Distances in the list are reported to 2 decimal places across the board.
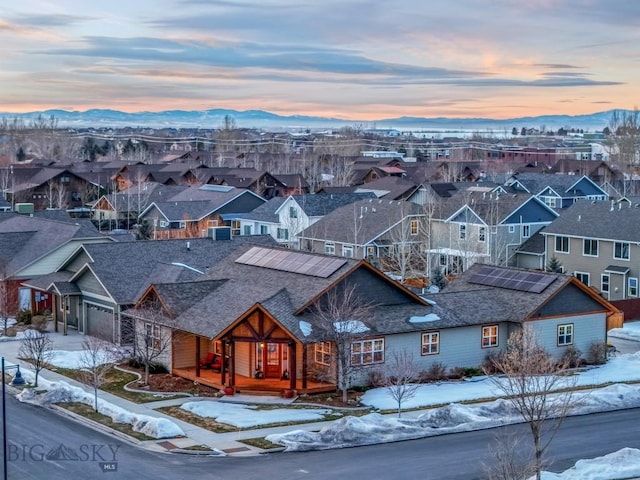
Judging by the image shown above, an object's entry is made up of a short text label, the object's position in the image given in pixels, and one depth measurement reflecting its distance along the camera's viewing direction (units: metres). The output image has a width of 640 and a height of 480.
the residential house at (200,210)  89.31
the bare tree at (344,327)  37.69
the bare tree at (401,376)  34.88
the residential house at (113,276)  48.62
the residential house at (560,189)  91.25
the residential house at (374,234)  71.06
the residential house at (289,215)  82.12
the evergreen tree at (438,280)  61.32
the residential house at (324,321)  38.72
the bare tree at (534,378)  25.16
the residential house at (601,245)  60.88
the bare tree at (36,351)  38.75
